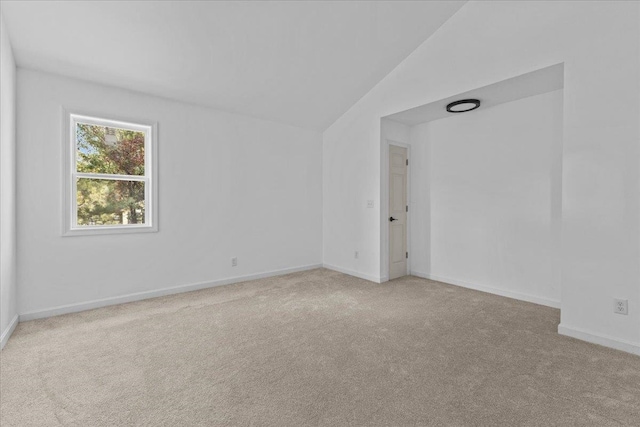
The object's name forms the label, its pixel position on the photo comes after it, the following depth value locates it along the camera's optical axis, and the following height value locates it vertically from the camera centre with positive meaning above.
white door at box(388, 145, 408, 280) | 4.74 +0.00
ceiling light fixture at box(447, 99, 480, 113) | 3.73 +1.35
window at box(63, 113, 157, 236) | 3.39 +0.42
